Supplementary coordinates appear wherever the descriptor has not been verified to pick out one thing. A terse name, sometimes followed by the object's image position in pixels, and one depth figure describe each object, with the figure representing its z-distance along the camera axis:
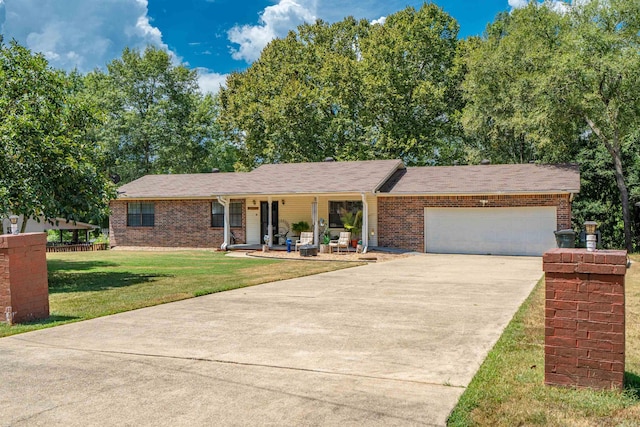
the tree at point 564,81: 21.75
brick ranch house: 20.20
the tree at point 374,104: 33.31
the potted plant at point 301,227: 23.39
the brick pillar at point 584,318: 4.07
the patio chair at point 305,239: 21.95
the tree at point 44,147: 11.07
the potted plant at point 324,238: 20.83
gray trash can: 16.83
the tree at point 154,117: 39.69
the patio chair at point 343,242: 20.69
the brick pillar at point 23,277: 6.97
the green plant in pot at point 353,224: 21.78
